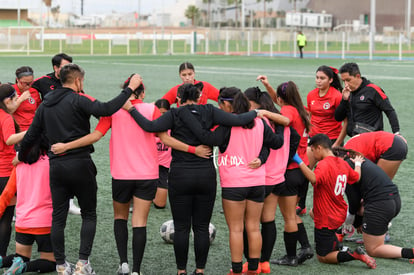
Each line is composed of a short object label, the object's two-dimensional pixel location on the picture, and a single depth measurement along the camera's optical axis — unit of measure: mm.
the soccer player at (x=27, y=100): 8305
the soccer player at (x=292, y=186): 6727
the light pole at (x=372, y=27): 46209
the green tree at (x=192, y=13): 152625
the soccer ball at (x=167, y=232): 7445
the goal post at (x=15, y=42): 59719
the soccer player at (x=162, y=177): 8992
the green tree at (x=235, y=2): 147450
